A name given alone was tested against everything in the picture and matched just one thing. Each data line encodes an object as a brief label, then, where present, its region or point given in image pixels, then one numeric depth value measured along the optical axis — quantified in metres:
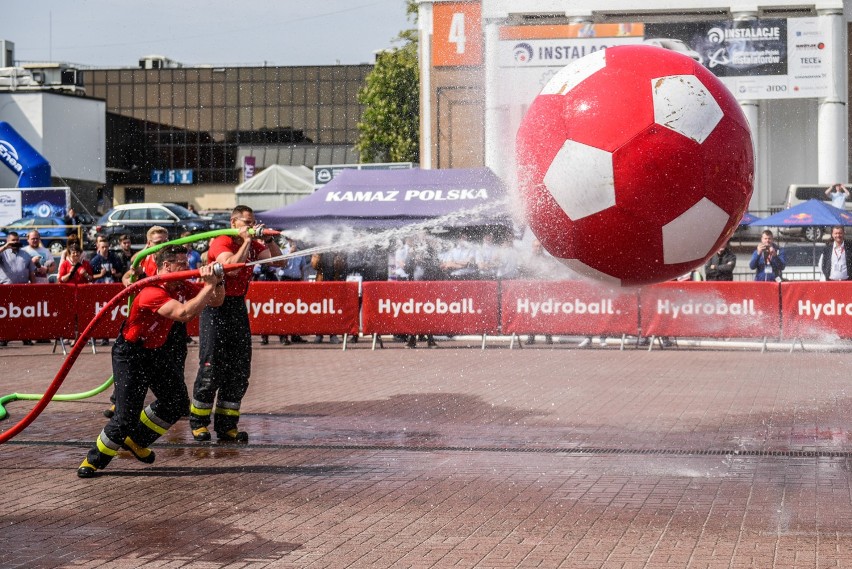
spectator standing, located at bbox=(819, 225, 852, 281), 17.69
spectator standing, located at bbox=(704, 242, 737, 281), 17.94
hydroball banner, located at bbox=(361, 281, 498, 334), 17.48
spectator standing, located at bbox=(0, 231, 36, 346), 18.48
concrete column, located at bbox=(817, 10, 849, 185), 32.94
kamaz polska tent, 19.38
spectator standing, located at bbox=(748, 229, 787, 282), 18.19
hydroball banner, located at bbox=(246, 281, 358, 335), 17.92
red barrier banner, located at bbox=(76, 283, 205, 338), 17.52
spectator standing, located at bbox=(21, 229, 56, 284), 19.33
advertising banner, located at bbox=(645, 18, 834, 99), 30.83
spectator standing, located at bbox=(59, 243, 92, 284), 18.28
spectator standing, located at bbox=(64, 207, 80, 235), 27.12
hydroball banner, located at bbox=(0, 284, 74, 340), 17.41
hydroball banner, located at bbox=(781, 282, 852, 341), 16.16
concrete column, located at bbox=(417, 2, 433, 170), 31.44
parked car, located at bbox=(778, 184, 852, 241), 30.08
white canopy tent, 37.88
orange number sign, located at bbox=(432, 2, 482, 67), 24.83
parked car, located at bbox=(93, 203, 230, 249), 34.19
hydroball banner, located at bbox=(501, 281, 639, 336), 17.03
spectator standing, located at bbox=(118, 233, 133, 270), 19.39
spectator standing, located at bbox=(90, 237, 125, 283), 19.01
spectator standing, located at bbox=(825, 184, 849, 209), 27.23
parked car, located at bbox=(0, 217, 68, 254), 26.50
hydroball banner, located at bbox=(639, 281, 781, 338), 16.50
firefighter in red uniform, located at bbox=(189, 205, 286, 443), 8.91
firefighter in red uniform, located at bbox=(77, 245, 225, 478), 7.71
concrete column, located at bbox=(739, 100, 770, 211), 30.88
